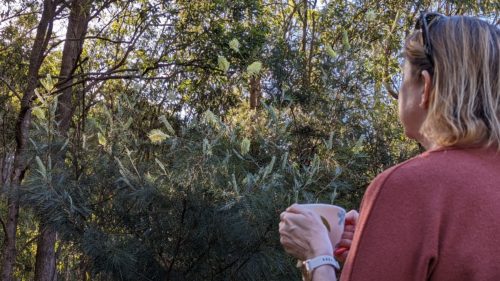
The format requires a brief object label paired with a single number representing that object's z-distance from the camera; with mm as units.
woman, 1119
